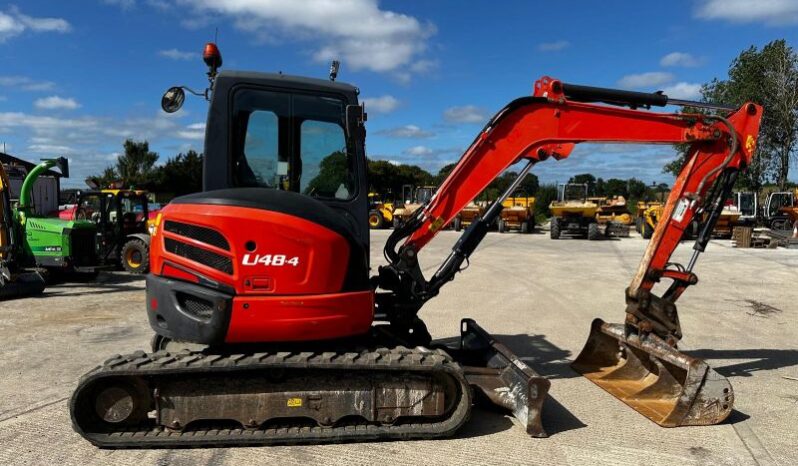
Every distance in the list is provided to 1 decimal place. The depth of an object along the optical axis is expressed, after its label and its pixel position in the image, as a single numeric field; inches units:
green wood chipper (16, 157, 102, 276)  469.7
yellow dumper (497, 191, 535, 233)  1139.9
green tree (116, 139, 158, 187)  2065.2
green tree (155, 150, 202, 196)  2046.0
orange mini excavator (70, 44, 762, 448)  156.6
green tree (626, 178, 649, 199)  2440.1
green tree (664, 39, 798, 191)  1291.8
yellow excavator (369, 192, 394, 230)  1271.5
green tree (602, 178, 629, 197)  2393.0
